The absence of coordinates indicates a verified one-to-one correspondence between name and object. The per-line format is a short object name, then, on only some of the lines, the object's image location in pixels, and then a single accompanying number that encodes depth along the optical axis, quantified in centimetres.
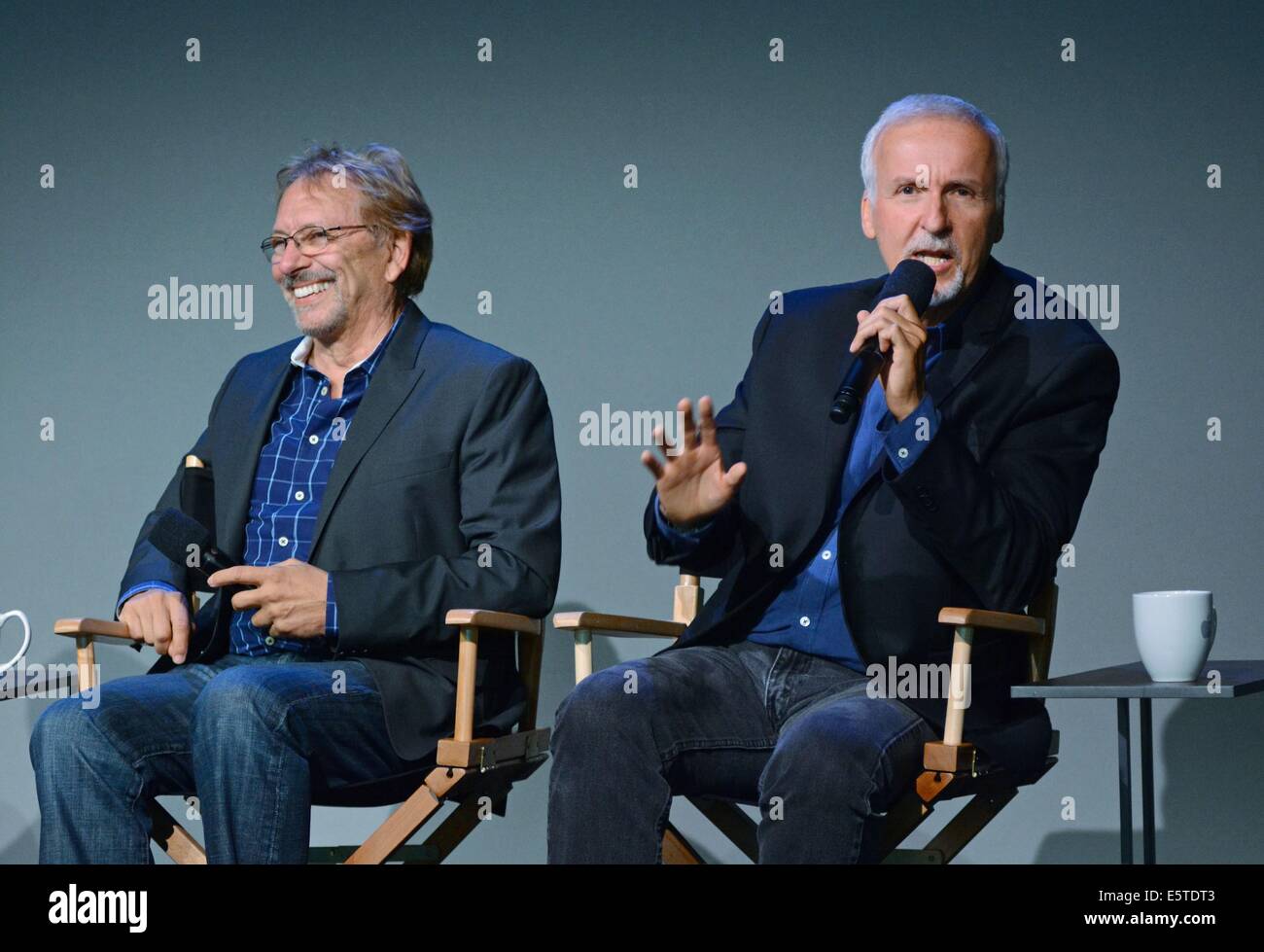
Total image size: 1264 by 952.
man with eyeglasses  489
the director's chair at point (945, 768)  457
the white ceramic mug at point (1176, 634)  467
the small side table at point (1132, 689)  441
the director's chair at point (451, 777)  495
